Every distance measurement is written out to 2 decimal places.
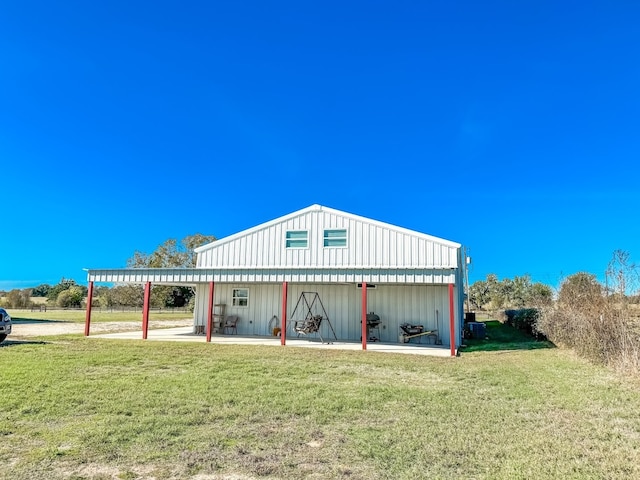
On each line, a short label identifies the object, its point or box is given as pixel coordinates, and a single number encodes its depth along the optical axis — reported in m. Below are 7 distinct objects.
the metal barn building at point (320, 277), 13.89
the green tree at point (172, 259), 43.16
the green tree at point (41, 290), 64.94
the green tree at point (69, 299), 46.78
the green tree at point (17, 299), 45.49
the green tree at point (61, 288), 51.06
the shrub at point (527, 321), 15.00
